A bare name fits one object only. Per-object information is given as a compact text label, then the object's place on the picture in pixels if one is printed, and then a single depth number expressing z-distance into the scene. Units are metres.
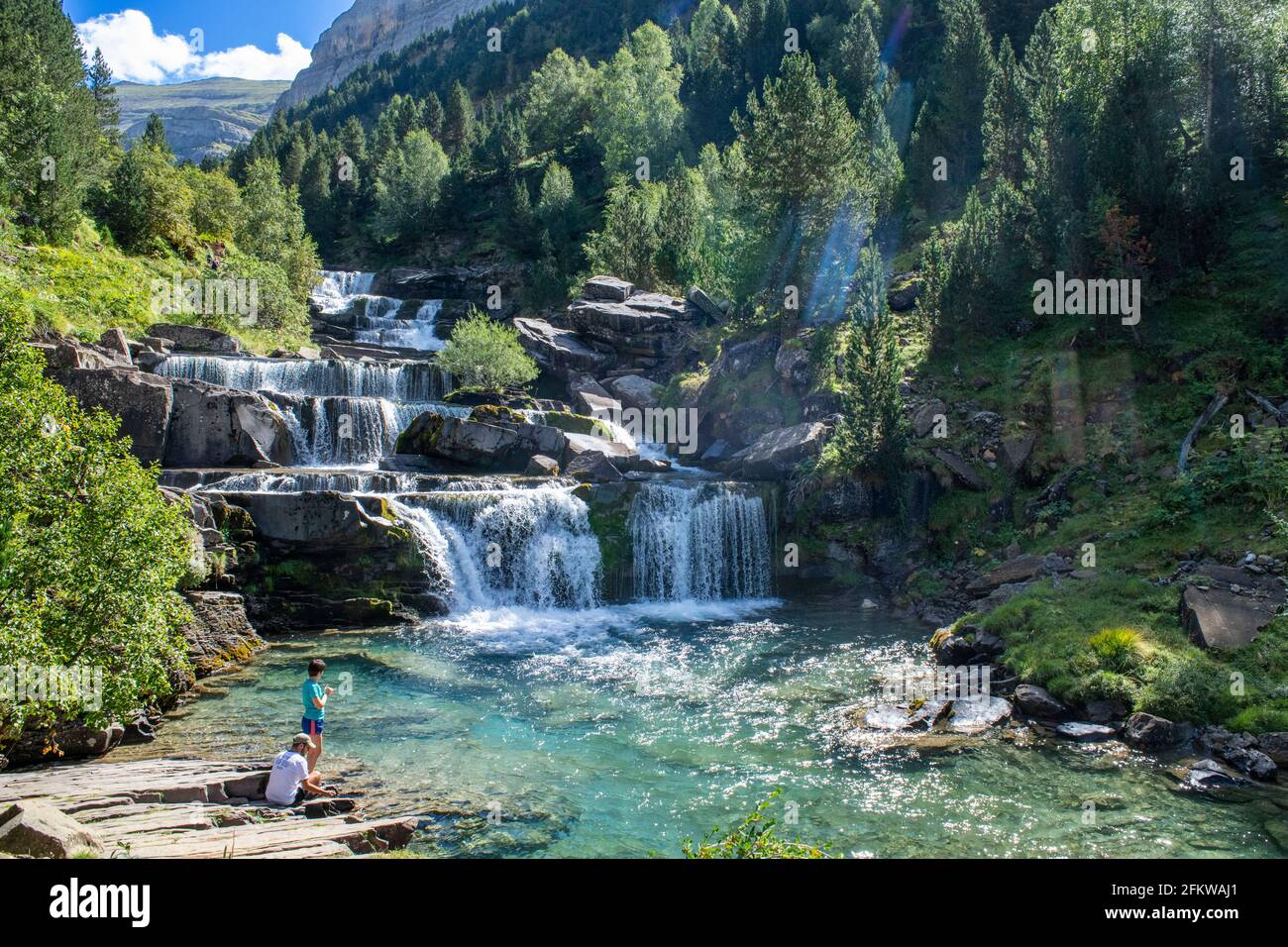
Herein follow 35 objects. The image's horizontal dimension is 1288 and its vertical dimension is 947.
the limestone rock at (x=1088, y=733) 14.84
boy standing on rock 12.95
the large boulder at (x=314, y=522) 24.92
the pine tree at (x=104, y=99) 69.56
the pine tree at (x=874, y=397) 29.03
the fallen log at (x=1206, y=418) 24.38
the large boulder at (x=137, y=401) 28.02
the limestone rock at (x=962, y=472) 28.38
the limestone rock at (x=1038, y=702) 15.91
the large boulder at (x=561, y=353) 48.53
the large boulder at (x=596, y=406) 42.91
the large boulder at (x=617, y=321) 48.97
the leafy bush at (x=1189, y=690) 14.59
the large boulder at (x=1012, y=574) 23.32
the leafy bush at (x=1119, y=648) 16.23
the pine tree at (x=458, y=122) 110.62
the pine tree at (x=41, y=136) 43.44
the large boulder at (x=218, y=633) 19.88
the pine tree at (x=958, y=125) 54.44
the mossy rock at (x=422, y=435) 34.53
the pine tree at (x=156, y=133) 82.78
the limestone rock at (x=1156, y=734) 14.36
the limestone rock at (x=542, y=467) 33.97
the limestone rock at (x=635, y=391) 44.81
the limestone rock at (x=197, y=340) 41.62
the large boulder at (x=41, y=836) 7.27
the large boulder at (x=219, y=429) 30.22
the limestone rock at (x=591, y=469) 33.03
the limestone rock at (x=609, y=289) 52.19
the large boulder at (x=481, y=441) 34.28
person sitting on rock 11.36
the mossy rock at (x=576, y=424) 37.78
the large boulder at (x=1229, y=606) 16.08
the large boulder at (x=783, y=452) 32.28
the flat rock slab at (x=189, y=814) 8.76
